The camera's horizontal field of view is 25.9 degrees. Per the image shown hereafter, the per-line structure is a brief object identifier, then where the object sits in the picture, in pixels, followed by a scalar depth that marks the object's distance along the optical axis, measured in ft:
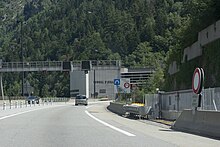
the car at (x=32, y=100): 279.18
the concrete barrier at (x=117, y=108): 140.62
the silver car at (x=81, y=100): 257.75
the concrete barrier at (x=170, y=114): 92.43
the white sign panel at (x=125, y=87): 140.26
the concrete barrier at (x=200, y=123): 57.62
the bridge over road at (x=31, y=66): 331.82
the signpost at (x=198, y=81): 61.80
